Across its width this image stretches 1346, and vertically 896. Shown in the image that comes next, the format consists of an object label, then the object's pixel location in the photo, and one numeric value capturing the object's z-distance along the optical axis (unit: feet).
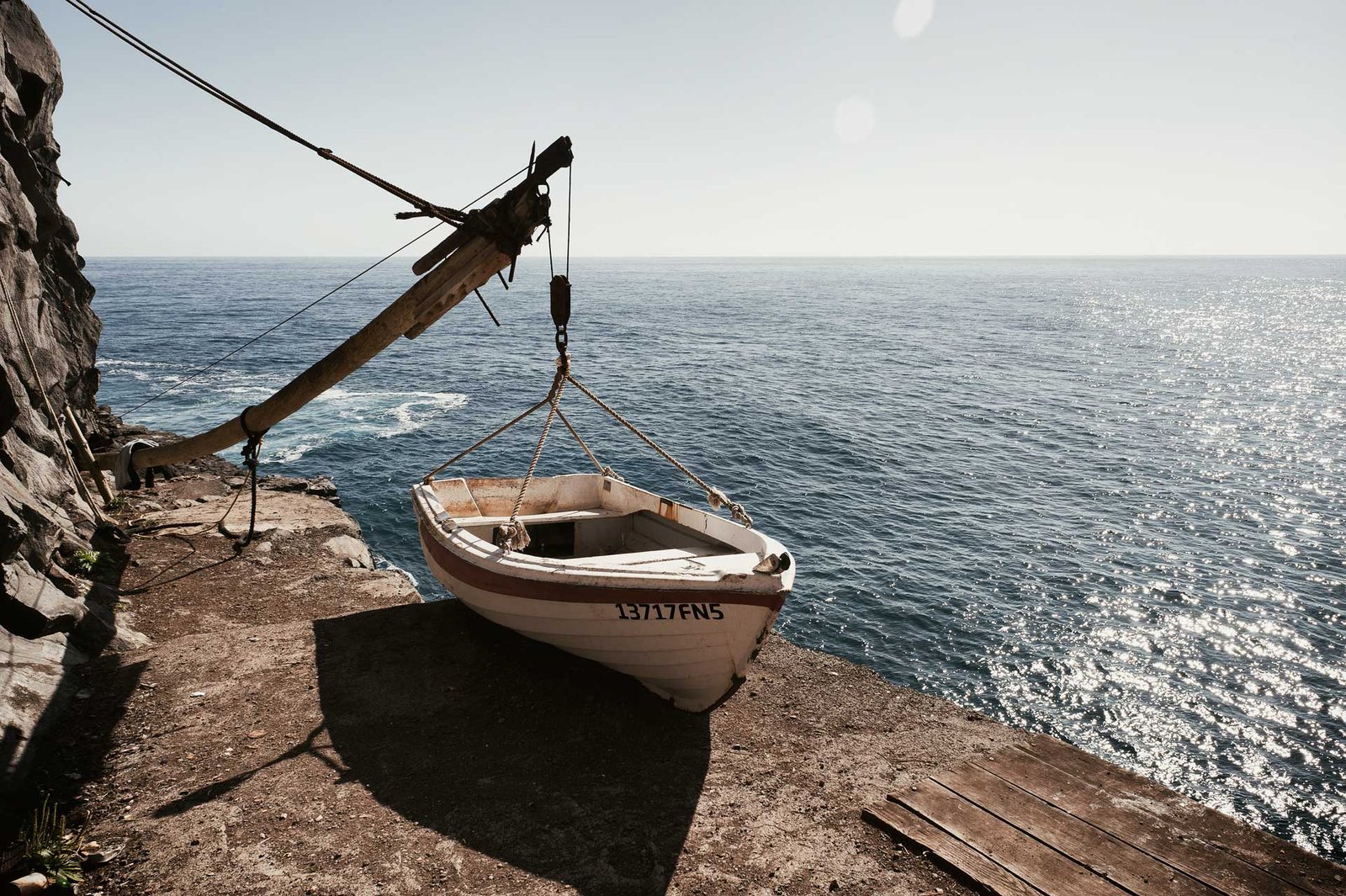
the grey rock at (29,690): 25.14
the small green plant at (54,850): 21.29
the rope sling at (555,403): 34.24
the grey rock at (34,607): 30.40
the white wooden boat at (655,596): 28.55
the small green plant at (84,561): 40.55
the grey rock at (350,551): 52.13
